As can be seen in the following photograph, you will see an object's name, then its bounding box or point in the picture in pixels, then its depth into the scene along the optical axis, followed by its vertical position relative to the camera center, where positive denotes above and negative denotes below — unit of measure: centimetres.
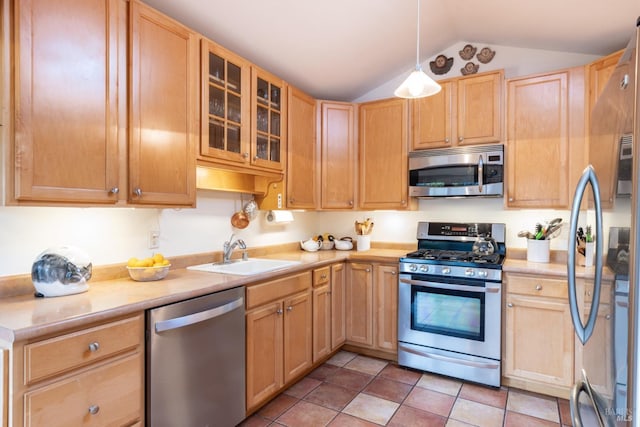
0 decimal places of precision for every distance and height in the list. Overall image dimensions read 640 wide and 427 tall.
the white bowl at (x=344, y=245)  352 -33
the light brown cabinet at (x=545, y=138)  254 +57
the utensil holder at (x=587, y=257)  140 -20
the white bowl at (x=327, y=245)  356 -34
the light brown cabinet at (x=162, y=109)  173 +55
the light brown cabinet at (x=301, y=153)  292 +52
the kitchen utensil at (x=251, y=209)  287 +2
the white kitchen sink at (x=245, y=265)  231 -39
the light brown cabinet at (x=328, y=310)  275 -82
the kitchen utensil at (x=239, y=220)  273 -6
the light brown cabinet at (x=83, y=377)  115 -61
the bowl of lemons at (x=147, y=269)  188 -31
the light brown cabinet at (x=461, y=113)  280 +85
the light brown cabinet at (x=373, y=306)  296 -83
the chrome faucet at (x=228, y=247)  255 -26
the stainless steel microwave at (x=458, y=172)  279 +35
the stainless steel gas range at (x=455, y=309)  253 -75
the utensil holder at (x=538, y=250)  268 -29
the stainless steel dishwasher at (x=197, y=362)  154 -75
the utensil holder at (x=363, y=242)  343 -30
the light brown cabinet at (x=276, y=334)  209 -82
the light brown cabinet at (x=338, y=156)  331 +55
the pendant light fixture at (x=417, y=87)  191 +72
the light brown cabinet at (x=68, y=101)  135 +48
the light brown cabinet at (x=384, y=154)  320 +55
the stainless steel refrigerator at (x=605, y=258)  78 -13
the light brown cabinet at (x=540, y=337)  235 -87
